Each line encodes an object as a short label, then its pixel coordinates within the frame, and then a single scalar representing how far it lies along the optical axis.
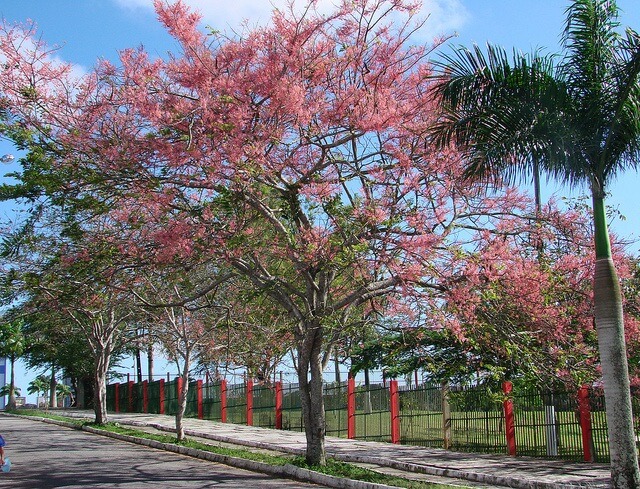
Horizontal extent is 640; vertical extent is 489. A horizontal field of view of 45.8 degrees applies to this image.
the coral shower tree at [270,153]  12.26
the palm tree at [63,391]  59.71
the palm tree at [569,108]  9.89
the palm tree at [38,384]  63.88
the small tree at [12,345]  54.34
